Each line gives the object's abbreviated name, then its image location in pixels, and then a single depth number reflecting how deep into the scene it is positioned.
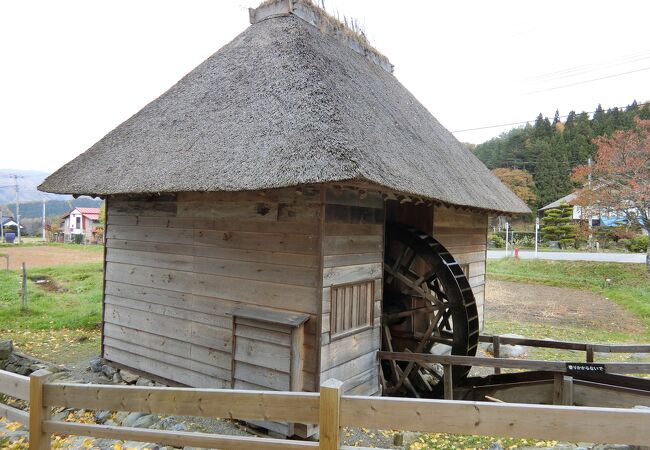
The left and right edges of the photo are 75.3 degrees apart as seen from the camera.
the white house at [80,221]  48.78
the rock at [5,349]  7.22
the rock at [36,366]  6.81
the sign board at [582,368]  4.84
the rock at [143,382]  6.15
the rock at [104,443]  4.04
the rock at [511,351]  8.77
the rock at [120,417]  5.24
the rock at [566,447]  3.81
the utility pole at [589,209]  19.27
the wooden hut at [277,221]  4.62
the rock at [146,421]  4.83
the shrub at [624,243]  25.17
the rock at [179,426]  4.35
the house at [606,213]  18.91
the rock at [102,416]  5.33
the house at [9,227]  39.30
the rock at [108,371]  6.64
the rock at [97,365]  6.77
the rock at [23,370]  6.95
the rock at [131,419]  5.02
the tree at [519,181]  32.97
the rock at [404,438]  4.82
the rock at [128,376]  6.37
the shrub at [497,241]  32.66
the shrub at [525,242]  31.58
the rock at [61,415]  5.57
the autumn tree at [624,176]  17.73
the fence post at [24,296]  10.68
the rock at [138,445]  3.88
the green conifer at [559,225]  29.52
